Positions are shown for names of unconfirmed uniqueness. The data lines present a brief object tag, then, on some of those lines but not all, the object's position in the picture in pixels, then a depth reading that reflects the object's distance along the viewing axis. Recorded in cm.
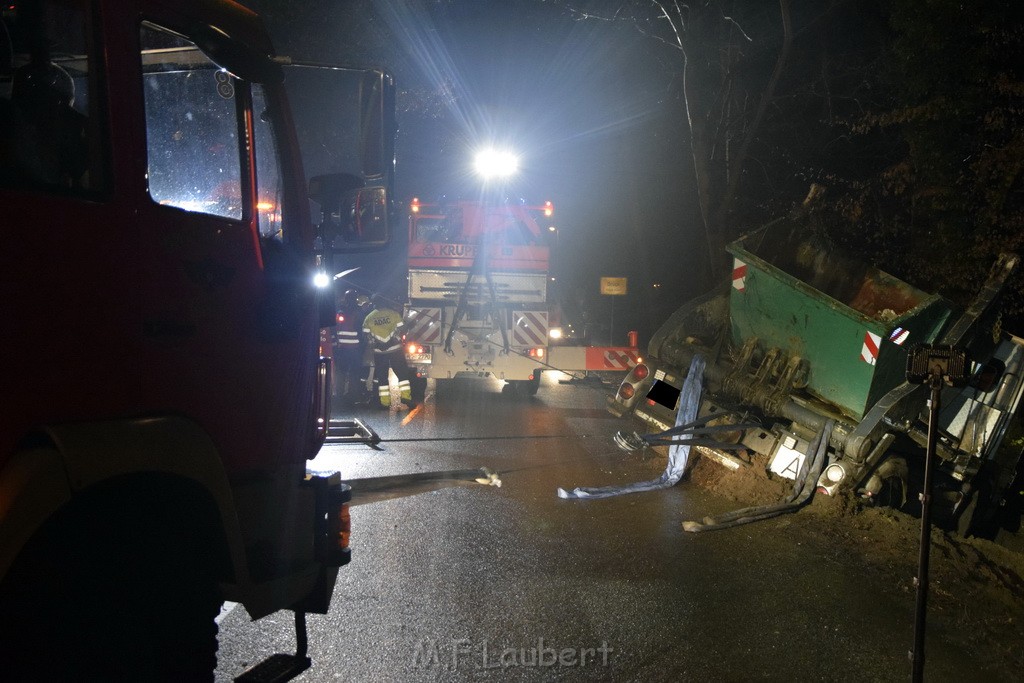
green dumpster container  685
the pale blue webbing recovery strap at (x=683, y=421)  788
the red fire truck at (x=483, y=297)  1272
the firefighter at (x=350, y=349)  1263
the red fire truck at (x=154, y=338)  230
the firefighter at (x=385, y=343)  1230
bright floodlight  1309
